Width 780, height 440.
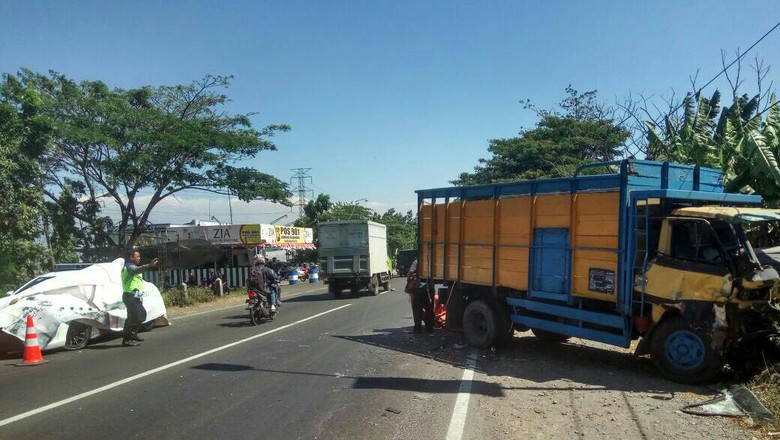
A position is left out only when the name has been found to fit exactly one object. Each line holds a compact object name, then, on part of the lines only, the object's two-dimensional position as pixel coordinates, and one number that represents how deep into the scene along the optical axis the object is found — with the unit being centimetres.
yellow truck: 673
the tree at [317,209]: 5125
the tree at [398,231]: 6062
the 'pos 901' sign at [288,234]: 3625
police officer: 1112
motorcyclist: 1444
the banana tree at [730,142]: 1073
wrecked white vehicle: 992
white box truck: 2300
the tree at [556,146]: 2978
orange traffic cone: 927
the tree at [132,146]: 2225
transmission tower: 5880
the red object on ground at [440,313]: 1190
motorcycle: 1409
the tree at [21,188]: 1573
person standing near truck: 1161
